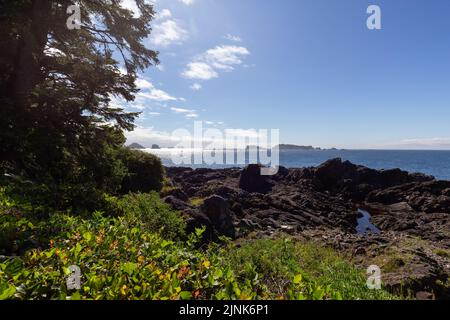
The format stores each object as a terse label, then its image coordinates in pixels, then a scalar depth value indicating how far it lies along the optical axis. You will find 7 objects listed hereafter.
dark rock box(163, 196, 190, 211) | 14.78
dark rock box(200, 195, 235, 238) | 14.66
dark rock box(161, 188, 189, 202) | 22.22
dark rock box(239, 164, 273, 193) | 43.75
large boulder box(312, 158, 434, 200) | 44.69
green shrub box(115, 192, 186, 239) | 8.47
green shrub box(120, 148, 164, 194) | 18.97
